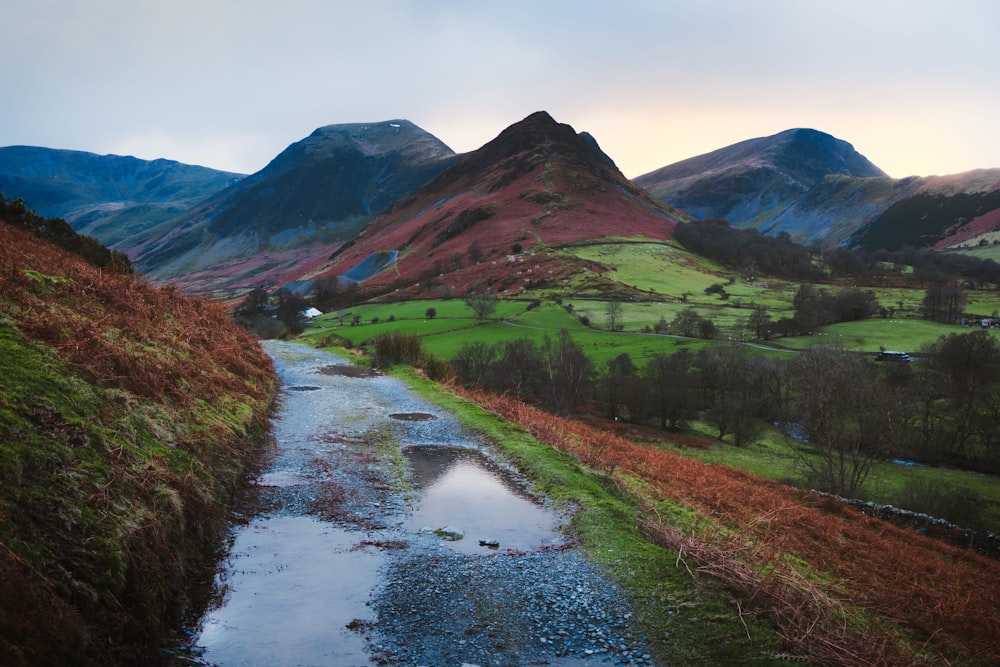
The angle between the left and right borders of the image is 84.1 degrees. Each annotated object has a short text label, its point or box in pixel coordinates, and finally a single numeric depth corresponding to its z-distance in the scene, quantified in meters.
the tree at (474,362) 45.77
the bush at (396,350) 31.45
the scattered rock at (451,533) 9.09
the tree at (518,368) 48.00
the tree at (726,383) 50.75
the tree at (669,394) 50.31
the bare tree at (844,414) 33.09
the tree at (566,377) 48.73
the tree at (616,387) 51.50
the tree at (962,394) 44.09
